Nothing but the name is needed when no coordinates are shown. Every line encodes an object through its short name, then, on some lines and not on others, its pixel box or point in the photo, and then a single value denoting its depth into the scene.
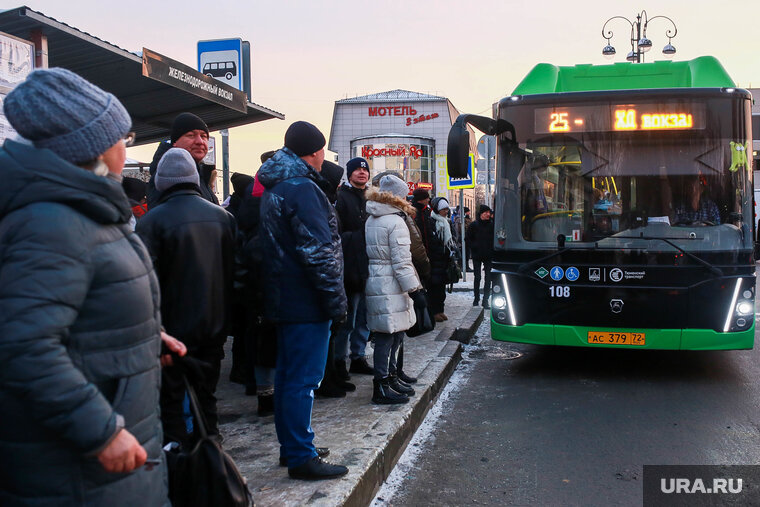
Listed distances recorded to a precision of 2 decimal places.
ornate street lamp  19.11
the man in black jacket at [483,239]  12.30
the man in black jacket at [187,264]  3.51
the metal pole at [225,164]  9.24
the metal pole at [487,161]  12.10
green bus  6.43
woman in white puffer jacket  5.32
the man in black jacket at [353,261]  5.76
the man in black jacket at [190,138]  4.43
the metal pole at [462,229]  14.66
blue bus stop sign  8.55
